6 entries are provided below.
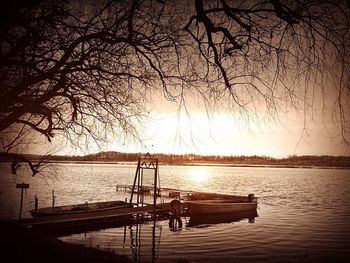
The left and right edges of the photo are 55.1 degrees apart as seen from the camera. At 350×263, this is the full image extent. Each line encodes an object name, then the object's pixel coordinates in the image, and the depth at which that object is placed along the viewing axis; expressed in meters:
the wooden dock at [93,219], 24.72
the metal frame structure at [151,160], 29.58
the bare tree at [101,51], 4.35
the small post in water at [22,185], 22.23
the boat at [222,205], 36.31
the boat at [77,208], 26.94
